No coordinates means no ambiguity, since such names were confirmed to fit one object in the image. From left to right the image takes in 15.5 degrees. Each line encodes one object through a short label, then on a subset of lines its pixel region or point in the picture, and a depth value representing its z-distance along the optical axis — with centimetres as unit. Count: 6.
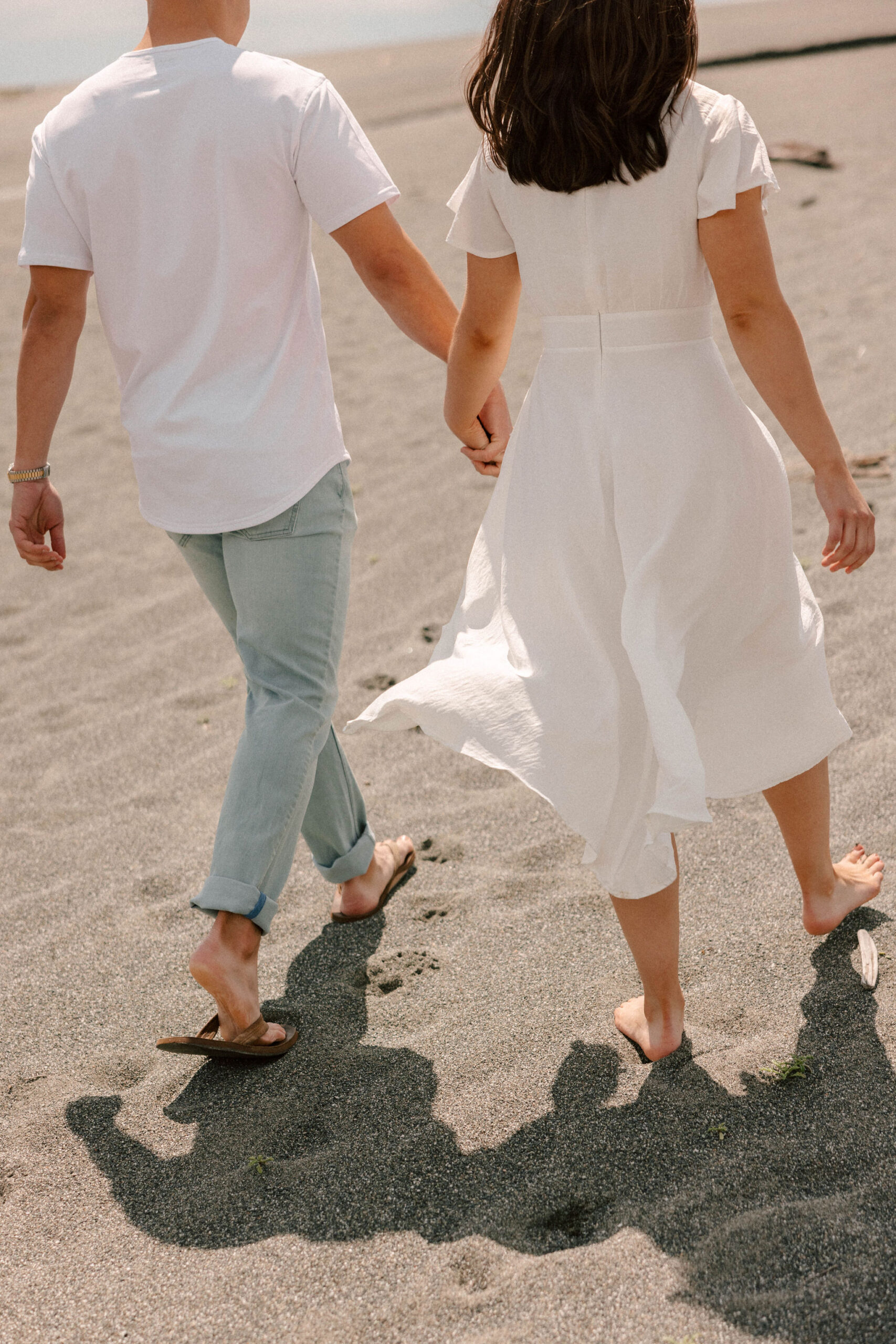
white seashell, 507
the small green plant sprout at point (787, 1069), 491
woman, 462
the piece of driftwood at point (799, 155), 1682
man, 488
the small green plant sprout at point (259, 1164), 488
